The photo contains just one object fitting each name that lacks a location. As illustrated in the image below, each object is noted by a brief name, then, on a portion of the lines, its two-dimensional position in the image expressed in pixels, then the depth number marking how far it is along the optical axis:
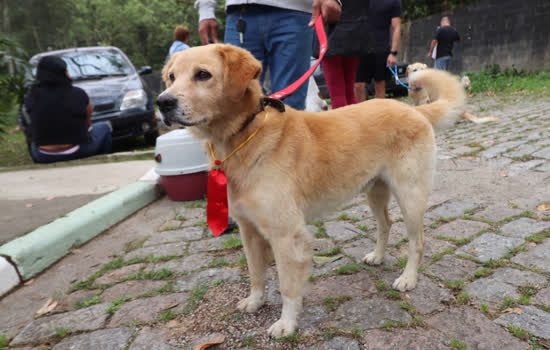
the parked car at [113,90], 6.79
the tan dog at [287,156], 1.96
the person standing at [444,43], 10.84
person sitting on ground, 5.63
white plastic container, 4.02
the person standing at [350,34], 3.77
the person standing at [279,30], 2.86
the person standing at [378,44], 5.57
